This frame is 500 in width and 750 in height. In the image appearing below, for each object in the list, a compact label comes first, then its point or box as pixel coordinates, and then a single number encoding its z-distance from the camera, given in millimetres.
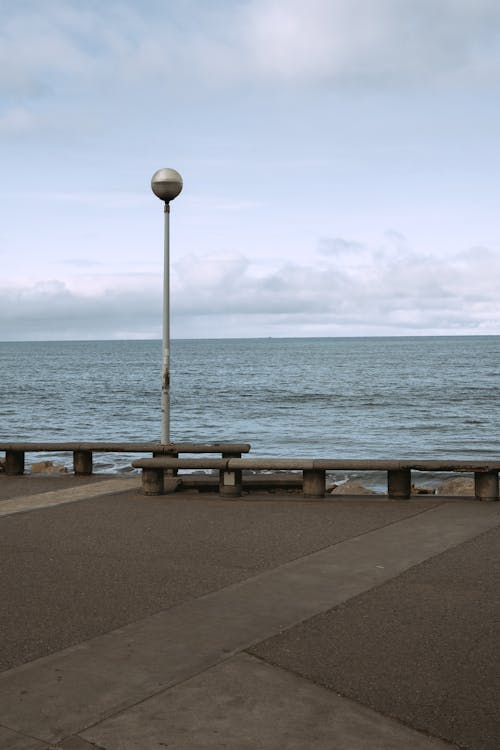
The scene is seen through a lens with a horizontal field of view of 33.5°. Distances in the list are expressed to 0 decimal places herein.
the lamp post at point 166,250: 11422
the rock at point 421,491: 15672
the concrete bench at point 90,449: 11211
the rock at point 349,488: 14555
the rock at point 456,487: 15644
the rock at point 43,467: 18453
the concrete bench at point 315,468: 10008
